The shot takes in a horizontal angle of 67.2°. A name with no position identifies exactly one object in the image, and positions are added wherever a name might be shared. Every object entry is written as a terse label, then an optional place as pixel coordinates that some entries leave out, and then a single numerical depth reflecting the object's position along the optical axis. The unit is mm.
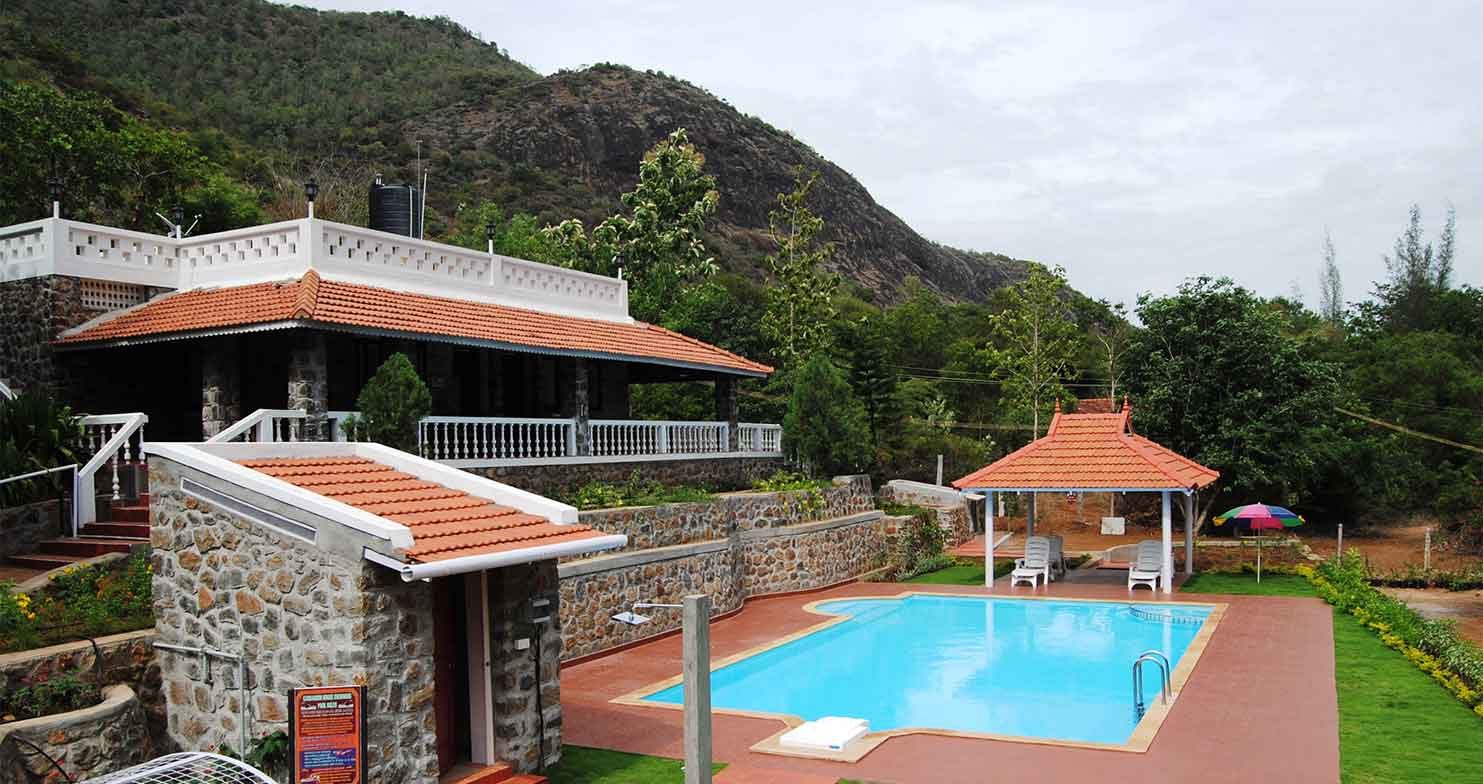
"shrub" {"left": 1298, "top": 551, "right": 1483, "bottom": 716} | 13810
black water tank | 20734
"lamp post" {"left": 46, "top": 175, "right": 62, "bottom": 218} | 15550
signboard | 8492
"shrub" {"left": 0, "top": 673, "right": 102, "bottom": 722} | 8789
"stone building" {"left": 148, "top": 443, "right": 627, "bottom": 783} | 8883
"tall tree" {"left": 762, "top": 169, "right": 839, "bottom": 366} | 34750
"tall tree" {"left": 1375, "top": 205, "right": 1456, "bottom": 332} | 57812
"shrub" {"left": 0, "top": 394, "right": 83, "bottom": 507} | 13102
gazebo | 22234
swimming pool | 13938
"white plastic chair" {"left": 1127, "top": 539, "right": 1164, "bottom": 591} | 22622
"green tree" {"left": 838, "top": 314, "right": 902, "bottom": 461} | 33125
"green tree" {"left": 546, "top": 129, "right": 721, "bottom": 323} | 36406
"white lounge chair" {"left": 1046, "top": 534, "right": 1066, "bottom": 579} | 24781
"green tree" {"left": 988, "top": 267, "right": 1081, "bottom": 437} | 39875
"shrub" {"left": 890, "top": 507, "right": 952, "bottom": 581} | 26297
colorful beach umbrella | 22703
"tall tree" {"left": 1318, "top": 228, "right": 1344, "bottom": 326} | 87188
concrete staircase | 12484
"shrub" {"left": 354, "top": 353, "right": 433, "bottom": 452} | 14906
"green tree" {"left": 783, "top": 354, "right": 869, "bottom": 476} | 25719
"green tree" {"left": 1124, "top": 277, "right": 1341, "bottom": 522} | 29781
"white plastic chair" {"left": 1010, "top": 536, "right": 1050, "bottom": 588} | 23516
